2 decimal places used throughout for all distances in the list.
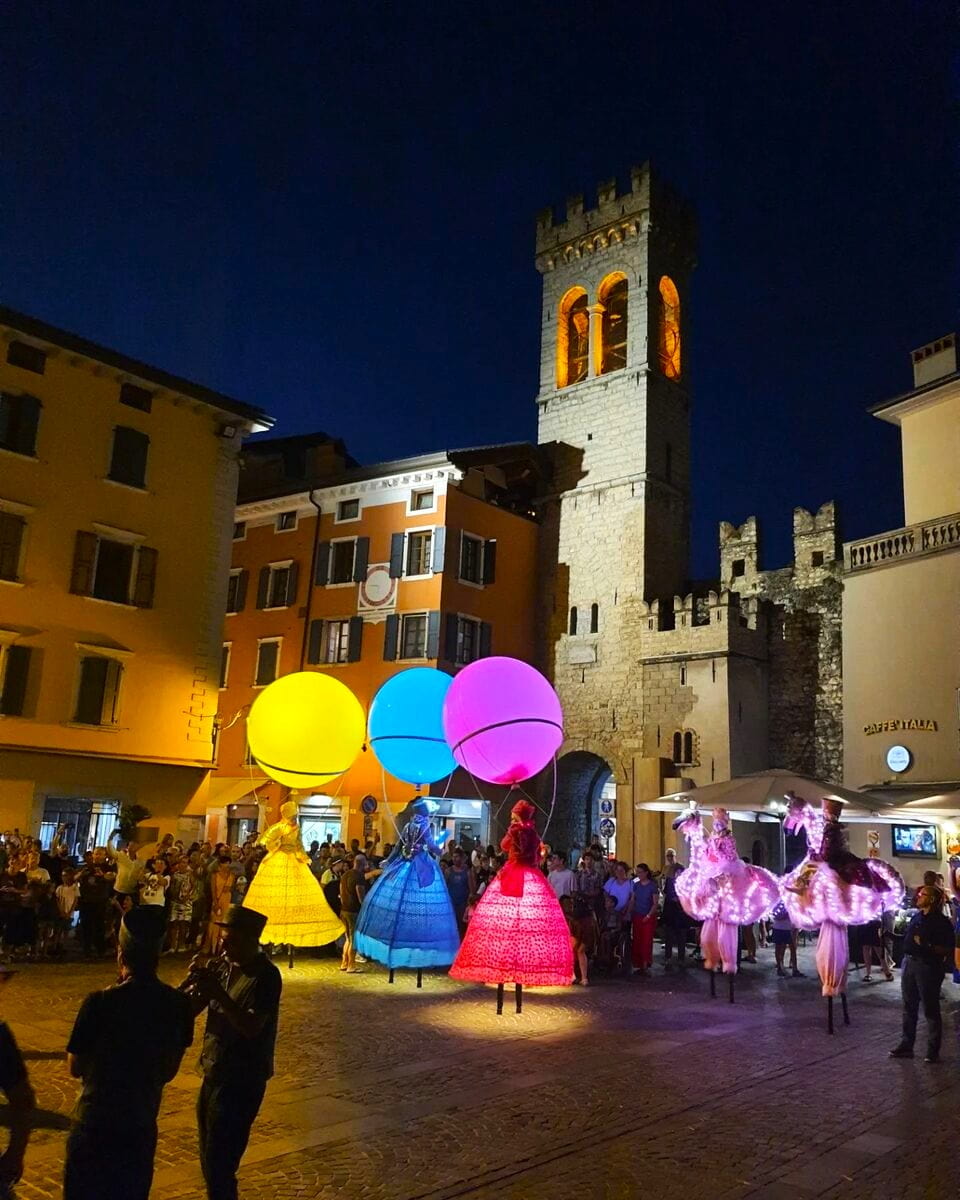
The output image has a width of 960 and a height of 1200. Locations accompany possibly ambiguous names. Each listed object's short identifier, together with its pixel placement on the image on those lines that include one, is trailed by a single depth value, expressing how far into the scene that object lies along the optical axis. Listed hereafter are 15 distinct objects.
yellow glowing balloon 13.34
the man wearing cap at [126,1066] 3.79
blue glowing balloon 13.27
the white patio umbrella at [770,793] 15.86
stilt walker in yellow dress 13.31
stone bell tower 31.81
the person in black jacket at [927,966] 9.50
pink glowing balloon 11.70
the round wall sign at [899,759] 22.53
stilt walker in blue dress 13.05
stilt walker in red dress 11.06
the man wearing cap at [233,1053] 4.59
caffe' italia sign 22.33
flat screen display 21.16
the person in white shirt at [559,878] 15.19
